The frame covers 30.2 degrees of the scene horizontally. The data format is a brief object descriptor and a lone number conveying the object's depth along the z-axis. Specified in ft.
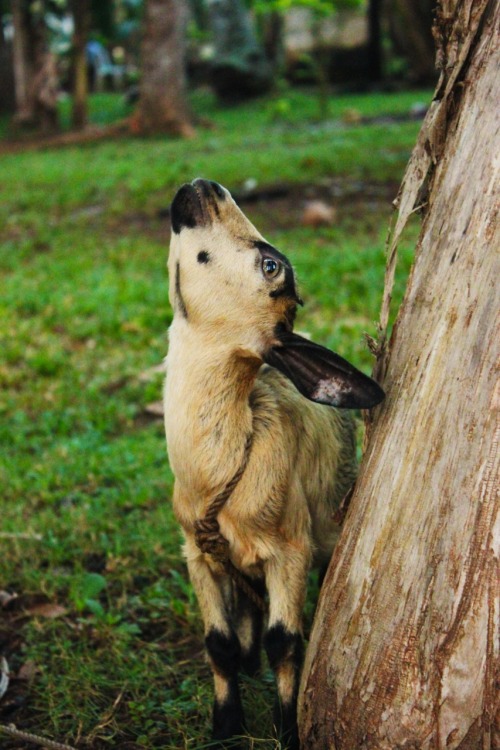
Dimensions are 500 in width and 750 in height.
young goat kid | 8.96
